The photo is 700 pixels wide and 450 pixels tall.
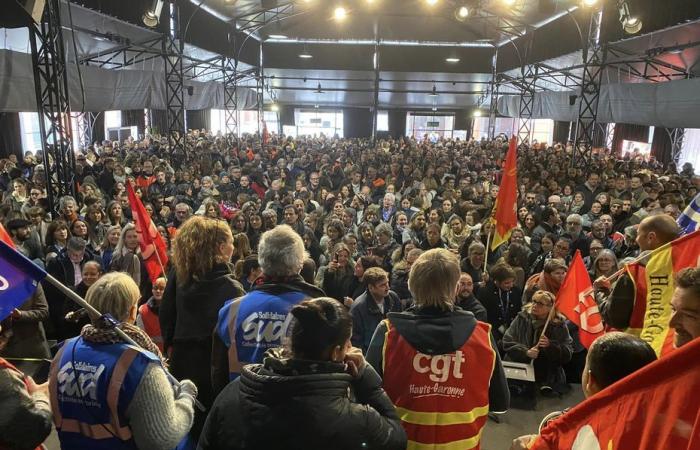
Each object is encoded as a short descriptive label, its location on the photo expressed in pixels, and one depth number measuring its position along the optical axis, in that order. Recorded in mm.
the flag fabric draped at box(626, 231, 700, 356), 3084
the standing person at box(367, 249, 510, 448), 2076
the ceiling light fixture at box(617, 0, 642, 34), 11977
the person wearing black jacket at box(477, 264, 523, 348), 5012
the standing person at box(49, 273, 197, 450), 1884
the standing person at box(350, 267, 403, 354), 3963
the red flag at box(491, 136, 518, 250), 5746
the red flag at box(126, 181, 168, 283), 4539
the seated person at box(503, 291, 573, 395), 4121
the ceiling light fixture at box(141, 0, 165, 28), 11963
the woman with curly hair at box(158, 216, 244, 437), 2740
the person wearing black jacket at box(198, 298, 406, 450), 1479
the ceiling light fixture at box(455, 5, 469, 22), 17016
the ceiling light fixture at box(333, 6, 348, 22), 17750
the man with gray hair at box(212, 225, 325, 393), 2309
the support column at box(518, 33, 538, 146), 21762
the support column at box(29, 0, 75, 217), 7594
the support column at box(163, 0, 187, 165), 14022
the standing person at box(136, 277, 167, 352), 3754
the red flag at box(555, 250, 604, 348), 3910
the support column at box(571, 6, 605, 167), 13289
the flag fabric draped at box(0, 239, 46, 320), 1985
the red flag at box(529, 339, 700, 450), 1131
